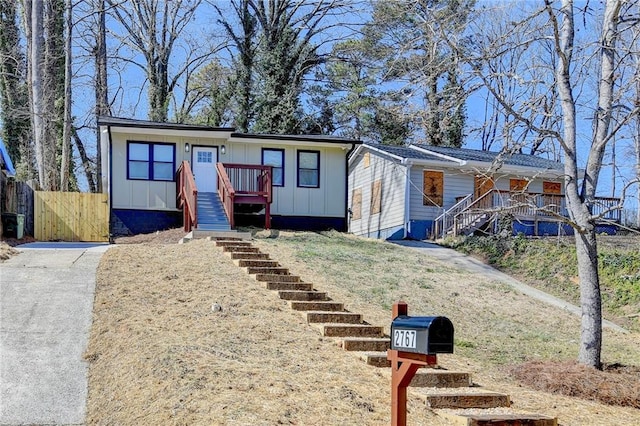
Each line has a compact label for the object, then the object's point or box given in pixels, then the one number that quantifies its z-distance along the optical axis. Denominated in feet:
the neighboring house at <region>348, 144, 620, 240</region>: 72.79
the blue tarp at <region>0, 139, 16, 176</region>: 58.50
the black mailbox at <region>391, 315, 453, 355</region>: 11.56
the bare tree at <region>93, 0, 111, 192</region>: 95.20
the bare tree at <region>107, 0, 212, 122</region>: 99.71
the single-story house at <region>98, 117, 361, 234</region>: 61.93
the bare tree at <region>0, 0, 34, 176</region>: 91.09
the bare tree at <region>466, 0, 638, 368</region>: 27.78
